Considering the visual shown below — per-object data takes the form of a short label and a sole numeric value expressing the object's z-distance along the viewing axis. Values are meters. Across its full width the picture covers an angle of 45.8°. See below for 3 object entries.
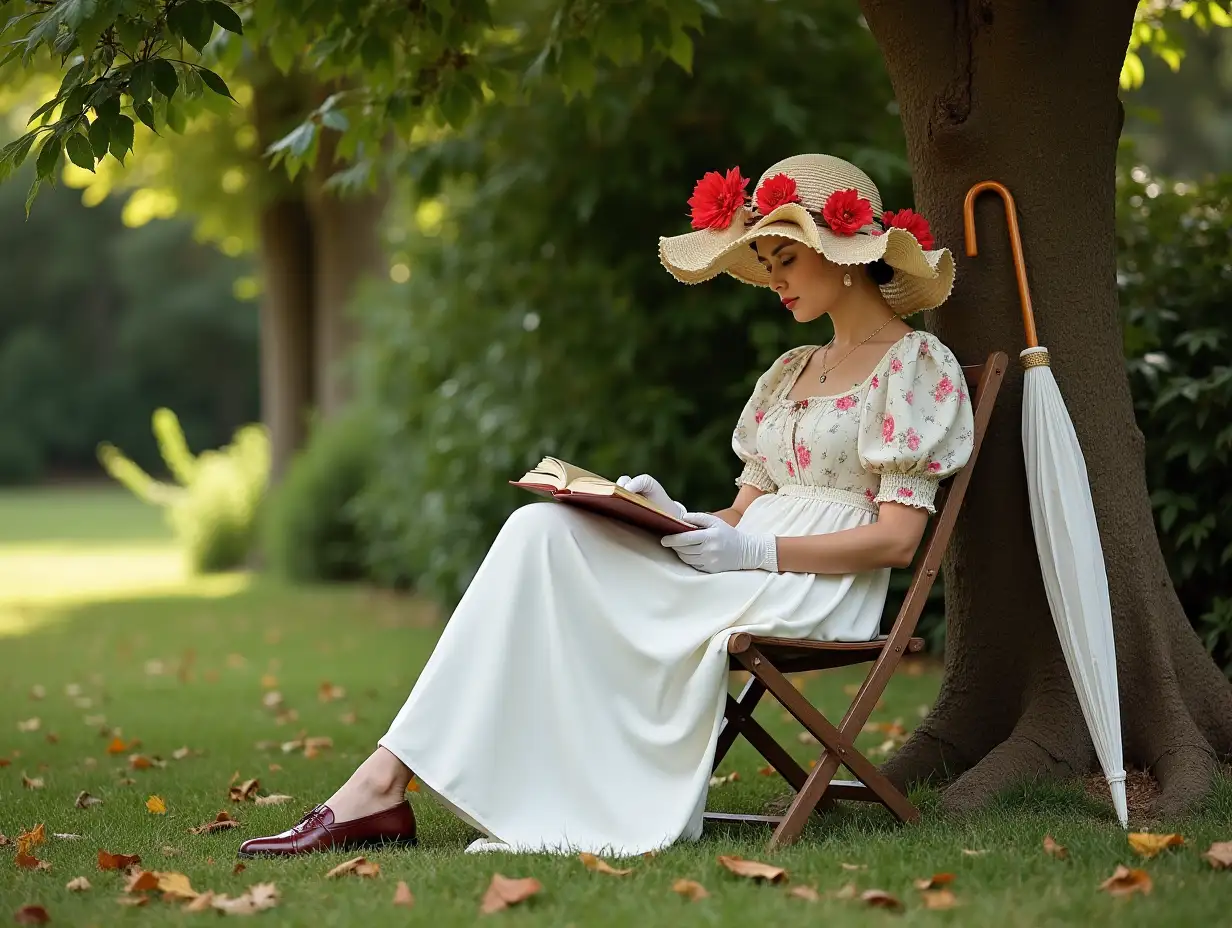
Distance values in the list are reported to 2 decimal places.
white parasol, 3.61
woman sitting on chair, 3.37
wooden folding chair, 3.33
